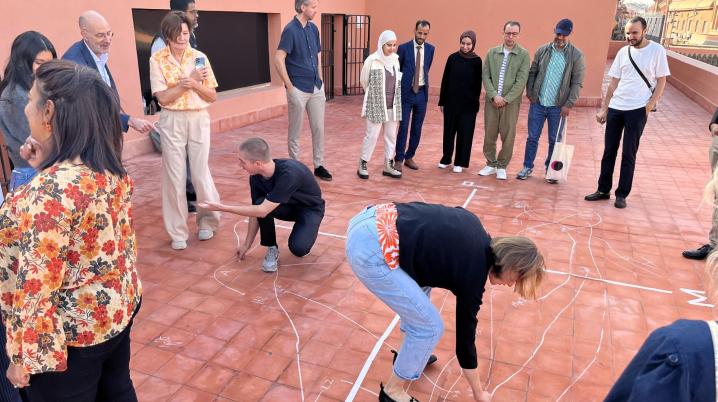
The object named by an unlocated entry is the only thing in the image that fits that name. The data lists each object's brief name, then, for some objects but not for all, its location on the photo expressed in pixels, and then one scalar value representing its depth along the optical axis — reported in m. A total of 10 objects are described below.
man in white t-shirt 4.67
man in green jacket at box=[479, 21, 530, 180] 5.64
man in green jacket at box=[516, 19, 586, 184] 5.48
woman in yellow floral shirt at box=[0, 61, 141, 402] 1.31
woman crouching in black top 1.99
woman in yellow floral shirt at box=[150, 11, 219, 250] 3.58
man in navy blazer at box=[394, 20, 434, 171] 5.83
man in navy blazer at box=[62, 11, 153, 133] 3.37
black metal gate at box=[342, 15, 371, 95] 11.99
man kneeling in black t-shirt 3.20
